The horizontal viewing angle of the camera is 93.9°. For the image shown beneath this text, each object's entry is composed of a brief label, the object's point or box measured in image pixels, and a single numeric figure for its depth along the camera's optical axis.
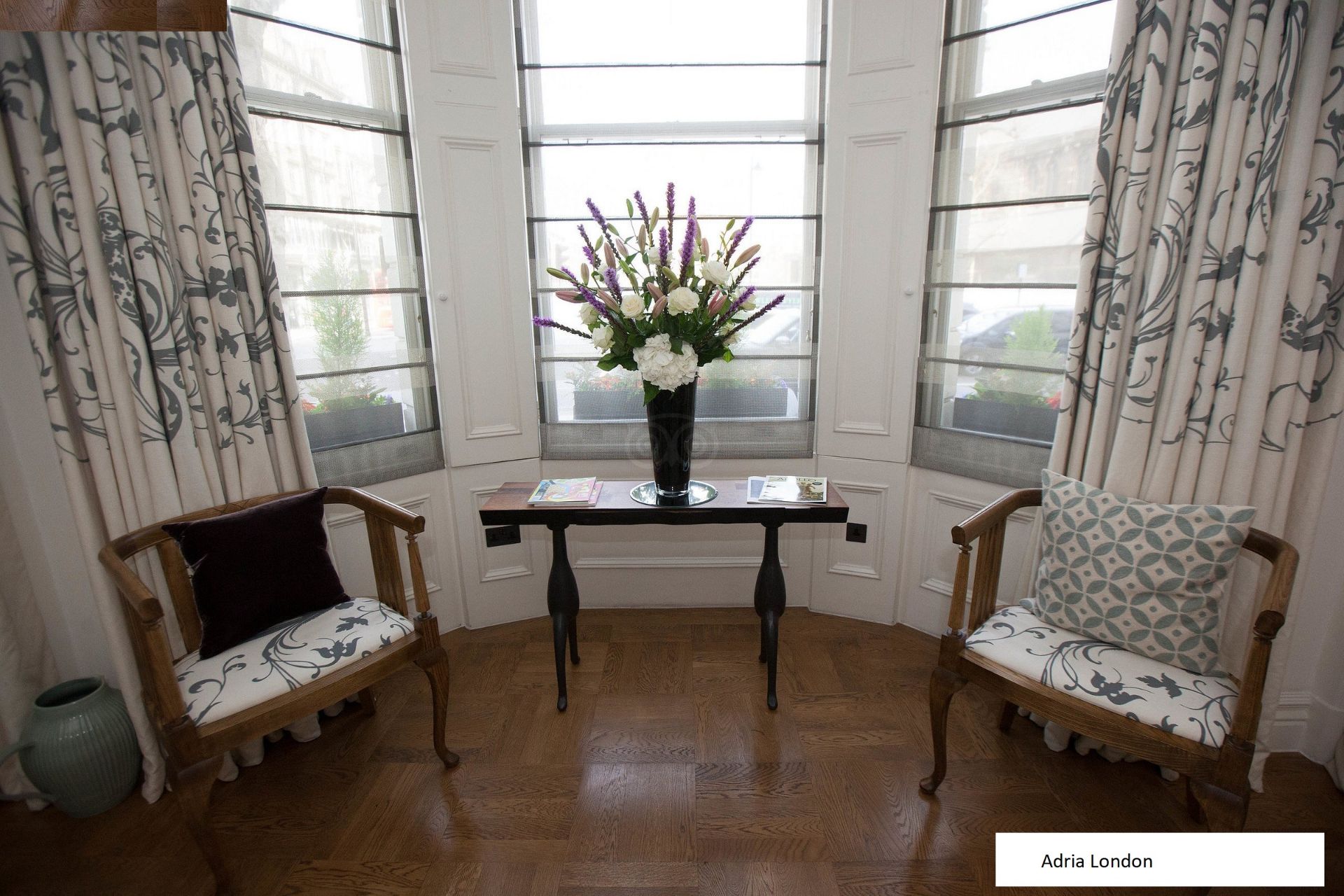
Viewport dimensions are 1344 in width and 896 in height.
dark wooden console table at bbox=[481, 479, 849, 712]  2.07
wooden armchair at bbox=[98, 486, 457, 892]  1.46
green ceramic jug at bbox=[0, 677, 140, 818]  1.71
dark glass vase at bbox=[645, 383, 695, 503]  2.06
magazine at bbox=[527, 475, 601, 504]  2.15
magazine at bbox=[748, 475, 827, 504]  2.13
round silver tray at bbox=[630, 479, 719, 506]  2.13
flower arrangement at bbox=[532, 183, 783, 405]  1.89
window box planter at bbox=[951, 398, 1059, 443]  2.21
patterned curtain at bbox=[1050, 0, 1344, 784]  1.57
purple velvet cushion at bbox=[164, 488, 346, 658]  1.67
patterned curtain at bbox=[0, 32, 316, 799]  1.60
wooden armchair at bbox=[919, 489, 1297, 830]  1.35
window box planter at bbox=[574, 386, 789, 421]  2.69
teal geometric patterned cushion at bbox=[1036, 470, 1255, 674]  1.57
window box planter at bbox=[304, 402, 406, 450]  2.30
